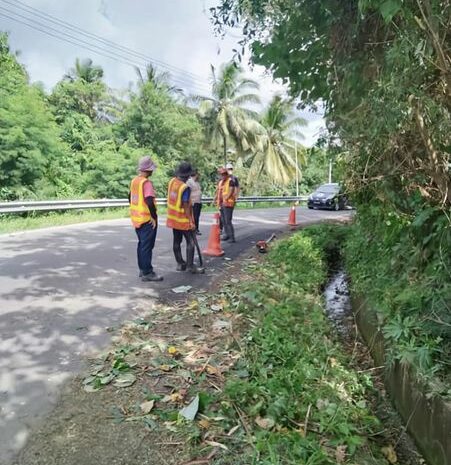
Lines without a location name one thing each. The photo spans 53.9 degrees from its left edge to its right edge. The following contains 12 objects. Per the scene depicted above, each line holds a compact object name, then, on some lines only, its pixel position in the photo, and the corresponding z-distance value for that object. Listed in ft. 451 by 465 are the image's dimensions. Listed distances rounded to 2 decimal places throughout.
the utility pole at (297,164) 106.11
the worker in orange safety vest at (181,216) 21.67
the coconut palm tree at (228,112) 95.55
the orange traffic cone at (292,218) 46.06
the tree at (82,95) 83.92
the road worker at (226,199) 32.58
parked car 74.60
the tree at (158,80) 87.14
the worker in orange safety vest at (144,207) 19.63
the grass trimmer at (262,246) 30.68
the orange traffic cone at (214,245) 28.22
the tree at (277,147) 102.83
